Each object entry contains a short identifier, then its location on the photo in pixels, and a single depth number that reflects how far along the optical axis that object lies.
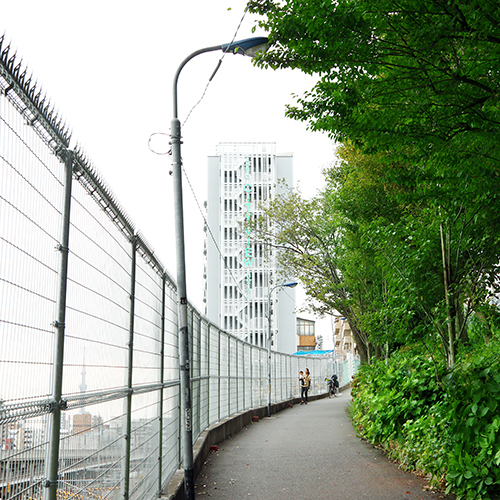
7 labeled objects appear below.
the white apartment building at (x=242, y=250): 103.94
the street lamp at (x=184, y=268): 7.50
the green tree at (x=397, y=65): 5.88
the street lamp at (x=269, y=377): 23.72
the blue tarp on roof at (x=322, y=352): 65.03
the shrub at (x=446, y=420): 6.59
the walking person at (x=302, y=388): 33.88
